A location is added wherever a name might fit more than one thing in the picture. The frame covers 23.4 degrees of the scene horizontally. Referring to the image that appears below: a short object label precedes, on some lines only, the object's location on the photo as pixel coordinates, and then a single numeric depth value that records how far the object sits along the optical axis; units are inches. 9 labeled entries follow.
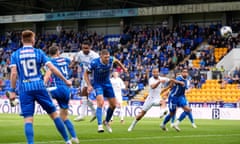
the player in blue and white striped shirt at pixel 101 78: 658.8
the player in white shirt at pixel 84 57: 727.7
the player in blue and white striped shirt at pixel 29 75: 448.1
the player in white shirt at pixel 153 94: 735.1
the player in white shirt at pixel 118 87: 1020.5
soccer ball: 1202.0
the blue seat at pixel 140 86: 1577.3
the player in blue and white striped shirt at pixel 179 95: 782.5
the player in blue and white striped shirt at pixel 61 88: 515.0
